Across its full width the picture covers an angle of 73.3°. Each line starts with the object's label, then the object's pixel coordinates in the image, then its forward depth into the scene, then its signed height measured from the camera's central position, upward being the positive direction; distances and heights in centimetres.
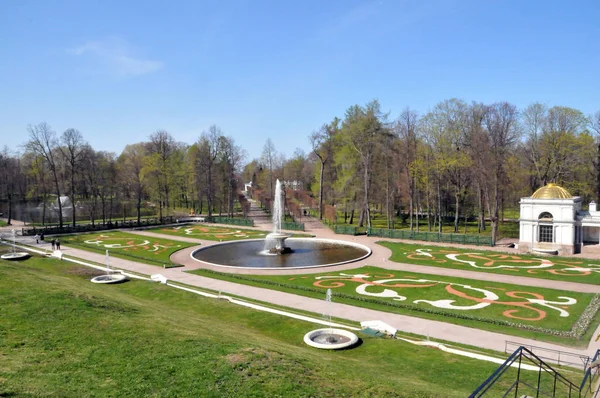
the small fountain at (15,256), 3562 -474
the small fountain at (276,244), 4103 -443
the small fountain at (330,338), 1673 -593
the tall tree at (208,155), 7475 +894
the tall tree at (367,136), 5669 +947
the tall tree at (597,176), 5181 +341
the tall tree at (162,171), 6806 +538
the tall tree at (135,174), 6980 +530
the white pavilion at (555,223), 3759 -193
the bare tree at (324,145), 6925 +1022
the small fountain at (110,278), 2809 -541
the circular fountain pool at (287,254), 3569 -514
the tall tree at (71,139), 6113 +977
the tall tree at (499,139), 4603 +814
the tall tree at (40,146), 5669 +805
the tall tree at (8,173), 7575 +623
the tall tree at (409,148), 5325 +750
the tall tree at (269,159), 9180 +1040
